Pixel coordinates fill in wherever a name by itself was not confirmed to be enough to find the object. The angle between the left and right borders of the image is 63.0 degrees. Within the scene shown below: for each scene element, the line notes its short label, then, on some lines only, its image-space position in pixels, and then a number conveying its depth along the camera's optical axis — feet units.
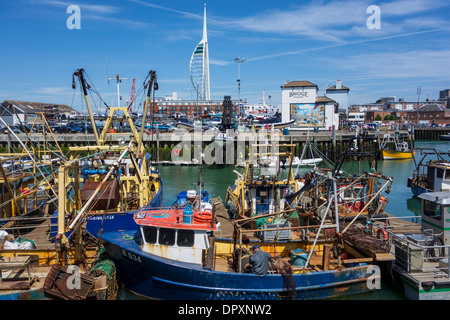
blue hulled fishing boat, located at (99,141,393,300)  35.24
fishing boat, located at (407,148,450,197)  76.13
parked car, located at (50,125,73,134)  195.31
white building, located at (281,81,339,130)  195.93
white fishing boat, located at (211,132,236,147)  153.07
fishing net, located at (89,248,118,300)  35.17
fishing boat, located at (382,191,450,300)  35.09
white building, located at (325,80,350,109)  242.58
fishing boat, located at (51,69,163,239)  44.45
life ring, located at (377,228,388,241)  47.12
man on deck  35.04
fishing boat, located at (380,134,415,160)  153.96
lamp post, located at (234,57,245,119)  178.23
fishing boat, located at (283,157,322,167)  135.99
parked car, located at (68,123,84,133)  195.26
